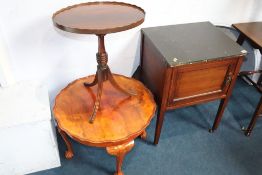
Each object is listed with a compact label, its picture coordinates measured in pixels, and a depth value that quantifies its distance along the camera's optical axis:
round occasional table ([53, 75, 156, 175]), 1.22
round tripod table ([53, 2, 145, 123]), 0.99
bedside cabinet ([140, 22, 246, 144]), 1.31
